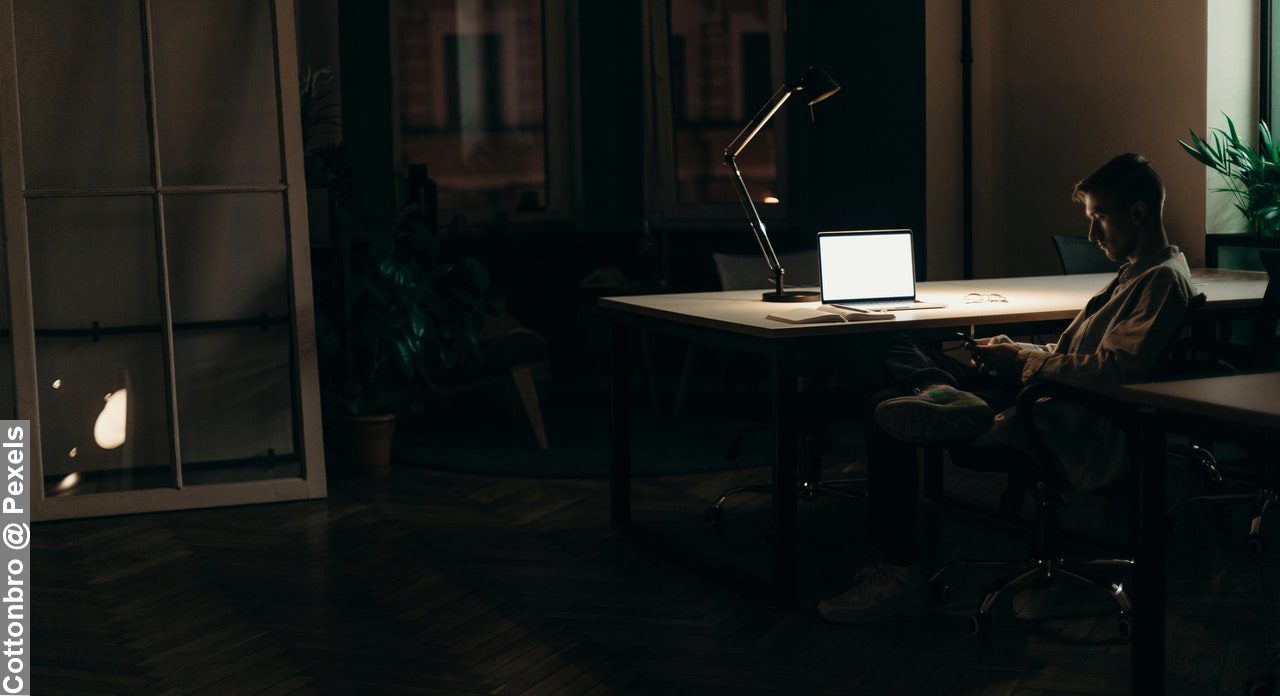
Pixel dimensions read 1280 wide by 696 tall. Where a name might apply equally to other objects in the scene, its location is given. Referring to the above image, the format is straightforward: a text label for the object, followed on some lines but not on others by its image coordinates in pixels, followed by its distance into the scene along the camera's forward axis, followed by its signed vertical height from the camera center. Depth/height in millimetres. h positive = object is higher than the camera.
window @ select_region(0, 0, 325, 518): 4816 -95
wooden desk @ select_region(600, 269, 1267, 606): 3525 -325
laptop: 4086 -189
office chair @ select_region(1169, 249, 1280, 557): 3980 -896
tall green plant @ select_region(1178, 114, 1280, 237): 5402 +108
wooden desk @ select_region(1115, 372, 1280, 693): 2444 -586
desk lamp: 4219 +231
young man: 3154 -450
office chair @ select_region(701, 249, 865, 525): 4535 -744
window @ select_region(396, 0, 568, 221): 8117 +730
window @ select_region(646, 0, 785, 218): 8094 +723
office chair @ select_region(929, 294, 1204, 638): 3166 -704
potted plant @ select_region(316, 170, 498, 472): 5473 -437
